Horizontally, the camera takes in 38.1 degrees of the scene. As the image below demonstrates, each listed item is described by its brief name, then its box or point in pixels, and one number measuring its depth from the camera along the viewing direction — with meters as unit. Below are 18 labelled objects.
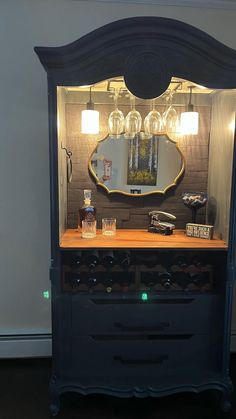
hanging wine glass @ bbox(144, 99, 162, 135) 2.00
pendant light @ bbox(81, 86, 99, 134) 2.05
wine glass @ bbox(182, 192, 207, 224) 2.09
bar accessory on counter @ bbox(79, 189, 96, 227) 2.06
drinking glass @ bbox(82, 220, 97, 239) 2.00
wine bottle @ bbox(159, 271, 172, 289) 1.85
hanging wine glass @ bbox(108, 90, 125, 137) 2.05
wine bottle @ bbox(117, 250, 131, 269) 1.85
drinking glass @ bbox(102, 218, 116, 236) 2.10
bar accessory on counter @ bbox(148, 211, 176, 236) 2.07
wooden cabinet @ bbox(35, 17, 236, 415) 1.81
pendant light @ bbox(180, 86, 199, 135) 2.08
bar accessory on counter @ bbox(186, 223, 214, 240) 1.95
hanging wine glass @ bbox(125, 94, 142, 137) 2.01
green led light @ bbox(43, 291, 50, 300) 2.33
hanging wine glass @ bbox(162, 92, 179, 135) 2.04
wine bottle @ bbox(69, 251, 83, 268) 1.84
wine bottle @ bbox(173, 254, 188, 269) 1.89
